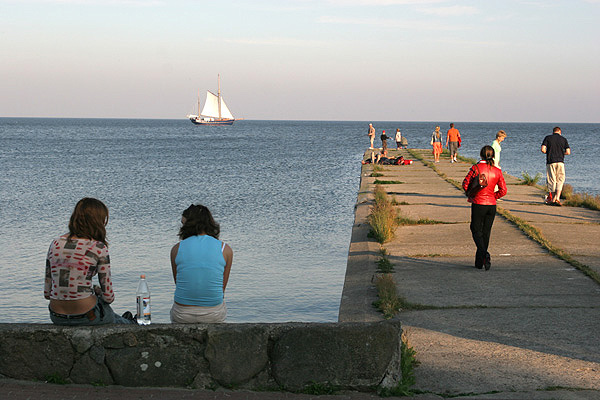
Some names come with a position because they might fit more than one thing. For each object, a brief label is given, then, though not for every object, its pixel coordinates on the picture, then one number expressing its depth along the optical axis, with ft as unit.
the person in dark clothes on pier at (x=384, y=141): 122.89
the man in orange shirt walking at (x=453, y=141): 107.65
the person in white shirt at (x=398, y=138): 146.79
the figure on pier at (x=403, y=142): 144.87
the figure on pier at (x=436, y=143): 116.46
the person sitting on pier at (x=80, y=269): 18.15
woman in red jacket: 34.37
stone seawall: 17.88
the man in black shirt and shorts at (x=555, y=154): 56.80
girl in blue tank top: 19.24
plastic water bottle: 23.63
